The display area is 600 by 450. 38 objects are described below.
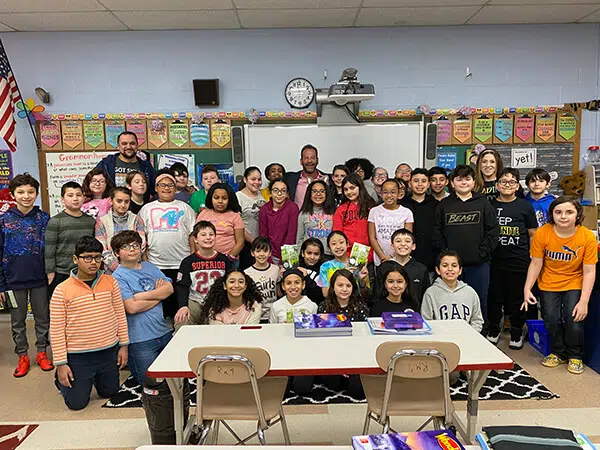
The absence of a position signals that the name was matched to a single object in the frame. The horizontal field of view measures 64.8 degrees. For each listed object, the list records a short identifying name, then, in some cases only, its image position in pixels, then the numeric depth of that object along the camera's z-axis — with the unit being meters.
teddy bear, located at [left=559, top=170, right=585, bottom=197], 5.21
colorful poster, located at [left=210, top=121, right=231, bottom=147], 5.38
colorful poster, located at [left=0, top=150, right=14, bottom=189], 5.42
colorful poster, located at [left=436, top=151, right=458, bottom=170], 5.38
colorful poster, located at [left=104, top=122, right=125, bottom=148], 5.35
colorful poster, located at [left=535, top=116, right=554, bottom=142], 5.37
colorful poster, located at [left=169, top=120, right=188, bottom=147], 5.36
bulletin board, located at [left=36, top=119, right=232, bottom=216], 5.35
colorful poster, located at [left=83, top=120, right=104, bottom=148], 5.35
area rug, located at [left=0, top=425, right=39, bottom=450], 2.70
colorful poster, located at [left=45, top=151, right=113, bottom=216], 5.38
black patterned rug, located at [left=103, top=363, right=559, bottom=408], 3.17
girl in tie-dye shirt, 3.49
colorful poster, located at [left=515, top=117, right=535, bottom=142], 5.37
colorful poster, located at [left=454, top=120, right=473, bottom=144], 5.35
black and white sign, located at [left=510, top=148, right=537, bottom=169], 5.39
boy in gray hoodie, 3.31
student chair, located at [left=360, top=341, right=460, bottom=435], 2.06
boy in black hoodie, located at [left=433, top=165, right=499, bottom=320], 3.70
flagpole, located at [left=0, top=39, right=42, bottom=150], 5.23
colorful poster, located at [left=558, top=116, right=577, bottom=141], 5.38
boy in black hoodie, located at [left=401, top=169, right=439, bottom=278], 3.99
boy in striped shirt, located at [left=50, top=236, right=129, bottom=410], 3.00
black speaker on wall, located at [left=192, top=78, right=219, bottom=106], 5.26
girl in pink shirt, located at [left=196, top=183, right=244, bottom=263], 3.80
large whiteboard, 5.23
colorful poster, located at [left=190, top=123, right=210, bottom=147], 5.37
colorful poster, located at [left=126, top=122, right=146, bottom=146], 5.34
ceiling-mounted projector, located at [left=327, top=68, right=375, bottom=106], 4.75
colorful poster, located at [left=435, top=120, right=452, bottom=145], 5.35
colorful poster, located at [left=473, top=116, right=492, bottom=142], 5.37
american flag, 5.11
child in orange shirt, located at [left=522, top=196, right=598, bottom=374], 3.45
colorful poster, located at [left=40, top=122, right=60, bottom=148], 5.34
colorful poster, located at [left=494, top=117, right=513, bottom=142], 5.38
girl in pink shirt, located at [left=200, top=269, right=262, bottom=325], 3.10
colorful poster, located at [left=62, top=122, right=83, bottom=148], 5.35
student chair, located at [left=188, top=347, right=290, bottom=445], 2.04
